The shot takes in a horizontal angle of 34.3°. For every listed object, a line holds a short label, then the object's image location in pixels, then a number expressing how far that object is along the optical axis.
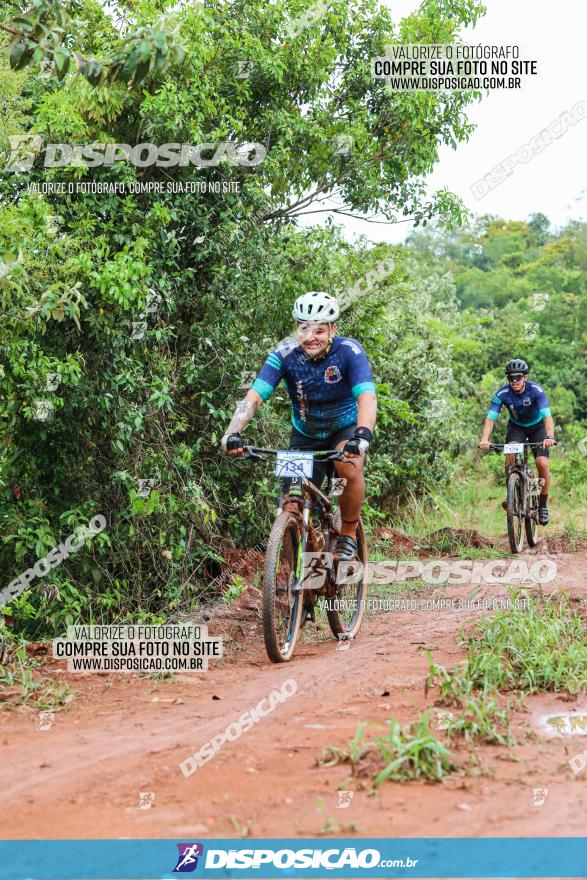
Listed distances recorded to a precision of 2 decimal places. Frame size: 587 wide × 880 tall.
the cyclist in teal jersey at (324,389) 6.32
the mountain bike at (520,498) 10.84
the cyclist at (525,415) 11.16
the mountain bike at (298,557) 5.89
